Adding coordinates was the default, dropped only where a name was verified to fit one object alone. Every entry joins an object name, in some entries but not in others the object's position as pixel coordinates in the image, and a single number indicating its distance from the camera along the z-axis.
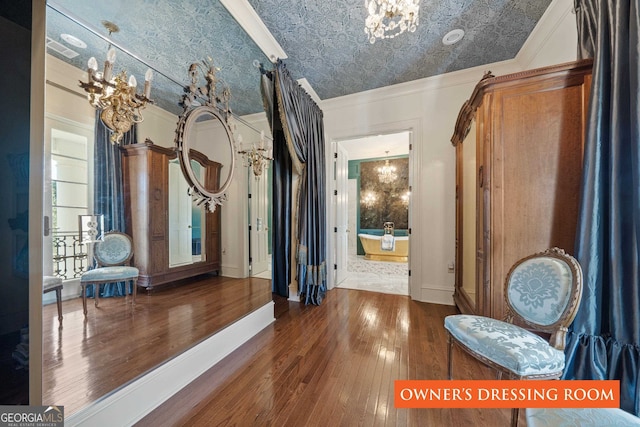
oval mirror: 1.63
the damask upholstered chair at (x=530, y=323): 1.10
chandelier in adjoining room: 6.79
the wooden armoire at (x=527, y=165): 1.50
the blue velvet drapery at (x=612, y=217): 1.19
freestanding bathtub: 5.89
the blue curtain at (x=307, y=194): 2.64
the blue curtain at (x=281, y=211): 2.97
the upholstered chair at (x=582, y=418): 0.73
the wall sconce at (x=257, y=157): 2.34
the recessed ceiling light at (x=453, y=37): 2.18
